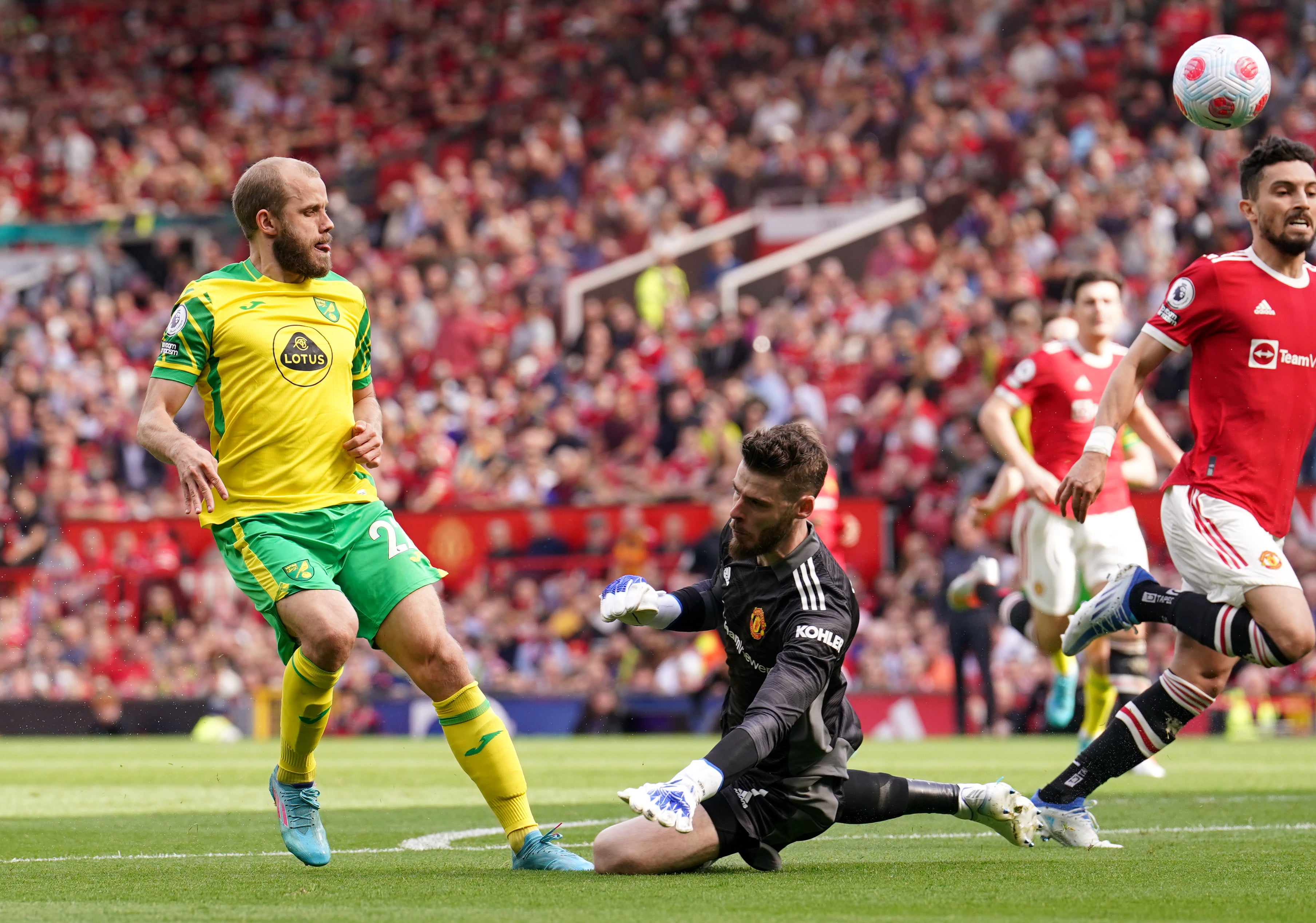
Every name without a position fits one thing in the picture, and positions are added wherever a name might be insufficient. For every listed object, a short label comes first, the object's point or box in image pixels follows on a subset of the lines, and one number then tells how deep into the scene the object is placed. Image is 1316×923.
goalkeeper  10.25
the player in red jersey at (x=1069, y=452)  19.06
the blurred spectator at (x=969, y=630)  29.23
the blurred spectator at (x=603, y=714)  33.28
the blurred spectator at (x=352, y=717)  35.41
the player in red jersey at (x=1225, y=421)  12.25
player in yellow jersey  11.45
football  13.80
